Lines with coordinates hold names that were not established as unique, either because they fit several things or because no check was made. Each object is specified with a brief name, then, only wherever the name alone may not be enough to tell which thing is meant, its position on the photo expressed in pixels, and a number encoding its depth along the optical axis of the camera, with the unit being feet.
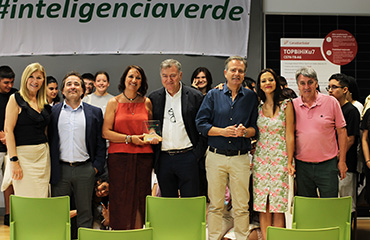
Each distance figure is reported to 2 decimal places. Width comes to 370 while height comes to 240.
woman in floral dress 14.06
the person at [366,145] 15.17
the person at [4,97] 18.54
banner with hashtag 21.88
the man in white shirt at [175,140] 14.24
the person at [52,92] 20.12
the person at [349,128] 15.89
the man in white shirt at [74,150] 13.97
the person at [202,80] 18.92
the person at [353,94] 17.16
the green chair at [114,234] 7.91
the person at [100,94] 20.15
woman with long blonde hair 13.58
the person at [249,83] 18.06
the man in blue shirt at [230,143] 13.98
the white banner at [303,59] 22.18
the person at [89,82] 20.95
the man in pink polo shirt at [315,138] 14.12
